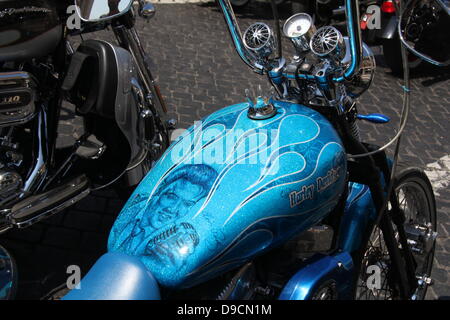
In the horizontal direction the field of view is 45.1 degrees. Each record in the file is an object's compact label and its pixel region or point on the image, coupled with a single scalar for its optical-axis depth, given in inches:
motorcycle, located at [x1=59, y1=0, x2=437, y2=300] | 59.4
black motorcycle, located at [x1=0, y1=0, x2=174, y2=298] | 103.0
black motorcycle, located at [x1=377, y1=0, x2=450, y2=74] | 62.7
